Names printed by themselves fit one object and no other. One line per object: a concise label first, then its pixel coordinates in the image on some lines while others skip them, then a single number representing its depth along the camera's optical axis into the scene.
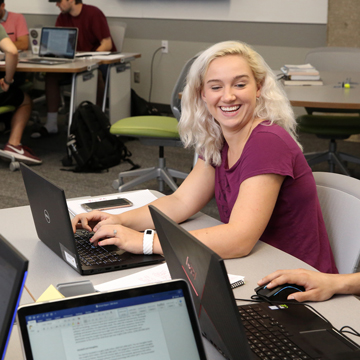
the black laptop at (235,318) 1.57
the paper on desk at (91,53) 5.88
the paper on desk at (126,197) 2.43
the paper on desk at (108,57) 5.58
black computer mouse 1.97
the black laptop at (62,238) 2.06
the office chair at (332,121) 4.21
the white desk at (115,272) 1.93
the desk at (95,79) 4.98
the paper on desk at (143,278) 2.03
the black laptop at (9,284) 1.33
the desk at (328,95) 3.43
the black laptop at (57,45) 5.48
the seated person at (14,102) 4.74
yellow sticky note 1.79
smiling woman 2.19
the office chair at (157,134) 4.00
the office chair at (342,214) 2.27
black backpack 4.80
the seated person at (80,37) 6.19
